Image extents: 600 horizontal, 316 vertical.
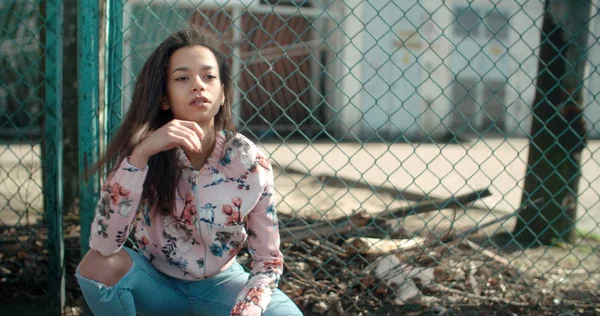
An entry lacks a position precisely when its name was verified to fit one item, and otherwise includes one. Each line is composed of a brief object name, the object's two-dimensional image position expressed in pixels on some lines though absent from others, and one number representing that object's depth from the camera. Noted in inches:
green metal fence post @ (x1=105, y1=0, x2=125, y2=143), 96.3
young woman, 74.5
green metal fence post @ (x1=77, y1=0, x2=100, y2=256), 91.9
